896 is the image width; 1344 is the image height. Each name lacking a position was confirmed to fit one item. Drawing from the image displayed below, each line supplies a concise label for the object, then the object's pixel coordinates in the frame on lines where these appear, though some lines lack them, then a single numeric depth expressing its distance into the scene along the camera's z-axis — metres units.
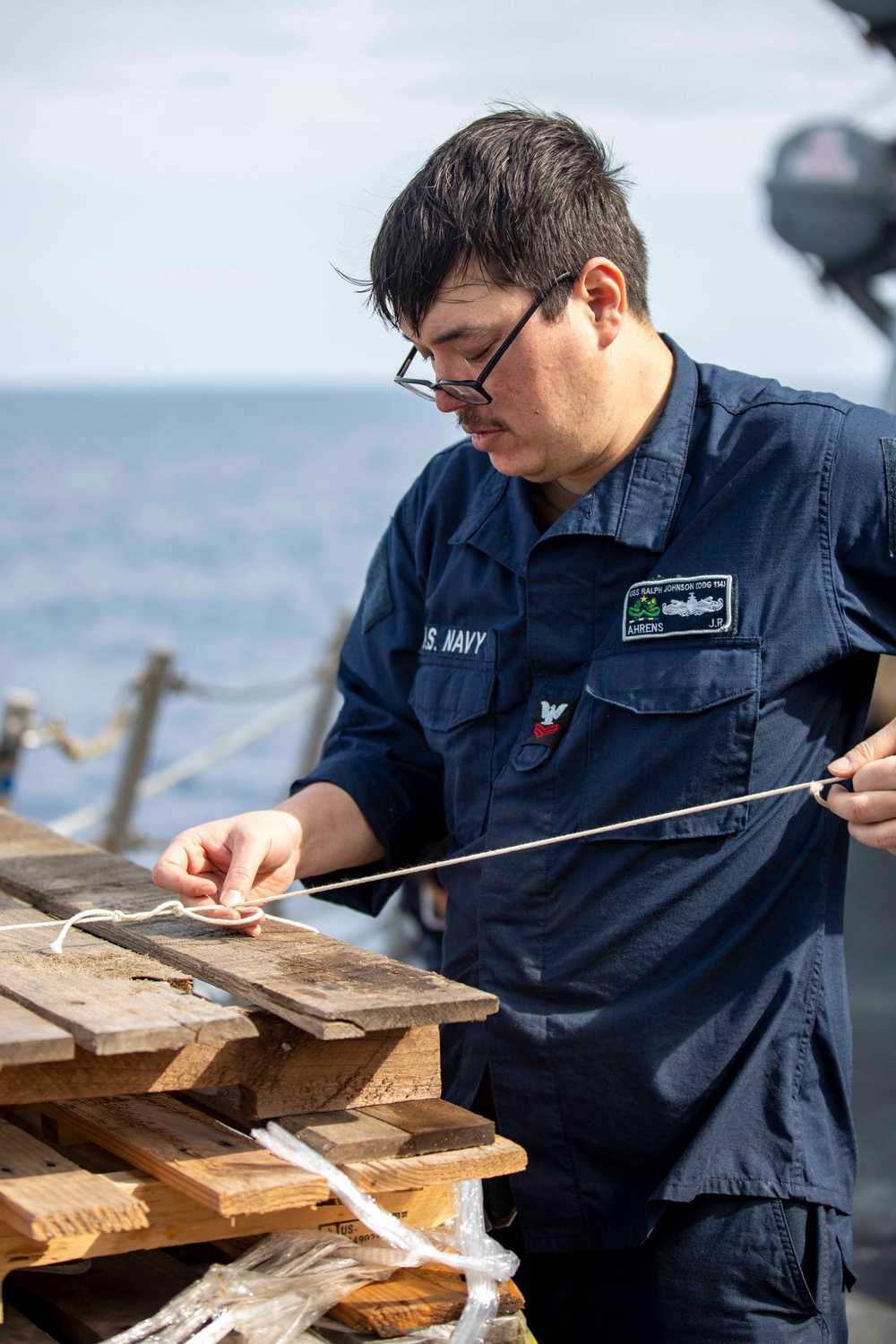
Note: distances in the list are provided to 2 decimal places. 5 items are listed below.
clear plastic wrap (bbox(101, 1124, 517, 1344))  1.58
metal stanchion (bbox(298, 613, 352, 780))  7.91
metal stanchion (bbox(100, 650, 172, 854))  7.47
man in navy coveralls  2.09
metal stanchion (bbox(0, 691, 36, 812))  6.73
